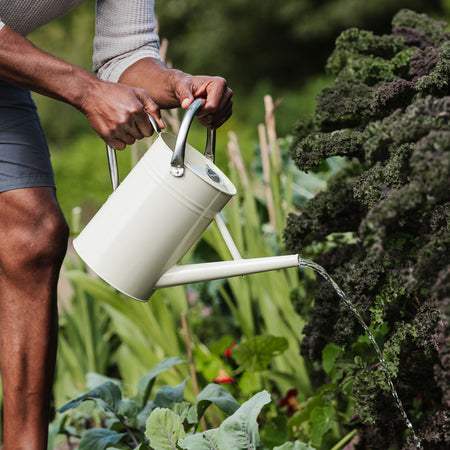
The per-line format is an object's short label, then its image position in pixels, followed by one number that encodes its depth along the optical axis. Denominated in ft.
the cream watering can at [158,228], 7.62
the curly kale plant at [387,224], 7.00
